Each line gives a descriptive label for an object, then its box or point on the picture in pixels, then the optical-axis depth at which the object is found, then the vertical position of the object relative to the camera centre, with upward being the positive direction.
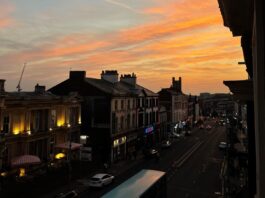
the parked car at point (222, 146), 48.80 -7.97
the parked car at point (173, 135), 66.42 -7.77
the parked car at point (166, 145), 50.93 -8.13
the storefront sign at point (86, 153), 36.15 -7.11
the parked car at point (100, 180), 26.30 -8.25
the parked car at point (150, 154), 41.47 -8.18
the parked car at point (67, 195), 22.29 -8.41
